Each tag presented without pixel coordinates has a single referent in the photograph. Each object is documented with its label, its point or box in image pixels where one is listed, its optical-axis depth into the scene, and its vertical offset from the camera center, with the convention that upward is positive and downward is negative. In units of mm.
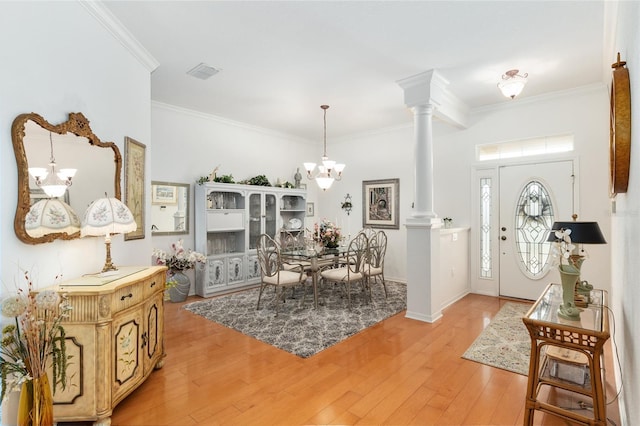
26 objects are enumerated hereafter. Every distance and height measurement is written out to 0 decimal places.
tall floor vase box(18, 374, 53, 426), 1712 -1051
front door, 4445 -77
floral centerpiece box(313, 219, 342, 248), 4930 -368
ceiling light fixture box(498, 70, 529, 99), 3396 +1376
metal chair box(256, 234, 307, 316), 4211 -848
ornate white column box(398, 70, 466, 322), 3848 -111
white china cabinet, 5078 -264
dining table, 4383 -630
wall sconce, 6852 +181
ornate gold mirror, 1872 +282
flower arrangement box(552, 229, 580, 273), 2115 -261
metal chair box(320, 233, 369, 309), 4426 -864
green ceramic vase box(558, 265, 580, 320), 2004 -516
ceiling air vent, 3566 +1651
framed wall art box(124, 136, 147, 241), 2979 +326
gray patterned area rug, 3338 -1321
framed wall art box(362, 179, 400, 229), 6191 +184
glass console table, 1761 -783
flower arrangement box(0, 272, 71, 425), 1675 -761
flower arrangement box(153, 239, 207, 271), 4688 -677
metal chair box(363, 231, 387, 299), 4711 -799
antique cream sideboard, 1949 -865
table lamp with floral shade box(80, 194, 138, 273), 2203 -53
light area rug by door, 2803 -1335
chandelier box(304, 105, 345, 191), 4684 +656
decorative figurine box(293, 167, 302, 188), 6762 +741
